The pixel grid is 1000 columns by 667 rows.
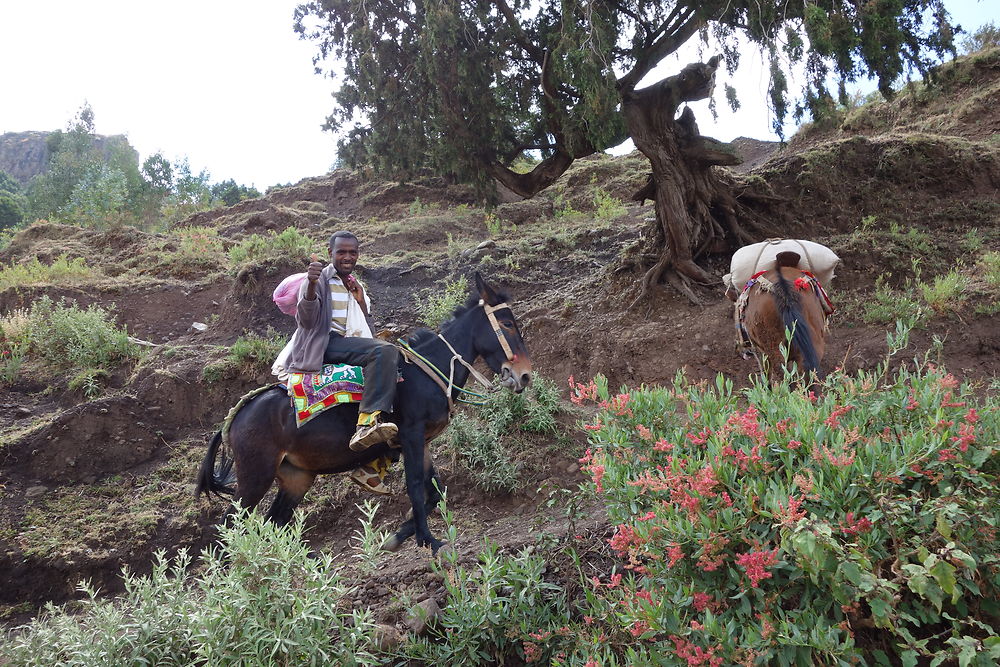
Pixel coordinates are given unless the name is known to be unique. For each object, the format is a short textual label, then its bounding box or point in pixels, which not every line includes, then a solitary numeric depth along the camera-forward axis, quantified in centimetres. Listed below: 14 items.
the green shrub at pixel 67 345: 974
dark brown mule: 475
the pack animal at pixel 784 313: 540
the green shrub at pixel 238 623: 276
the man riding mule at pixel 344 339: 455
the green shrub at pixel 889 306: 845
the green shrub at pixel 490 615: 326
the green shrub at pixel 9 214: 3694
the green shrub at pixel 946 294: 827
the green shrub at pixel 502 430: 644
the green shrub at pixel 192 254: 1404
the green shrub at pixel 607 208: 1516
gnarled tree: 851
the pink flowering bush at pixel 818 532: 210
